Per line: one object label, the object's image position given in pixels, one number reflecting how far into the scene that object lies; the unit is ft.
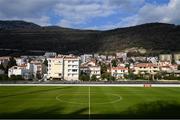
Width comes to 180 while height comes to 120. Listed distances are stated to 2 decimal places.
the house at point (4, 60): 252.96
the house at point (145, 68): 228.87
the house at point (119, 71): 214.58
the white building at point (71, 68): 191.00
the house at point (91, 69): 218.46
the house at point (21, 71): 203.05
